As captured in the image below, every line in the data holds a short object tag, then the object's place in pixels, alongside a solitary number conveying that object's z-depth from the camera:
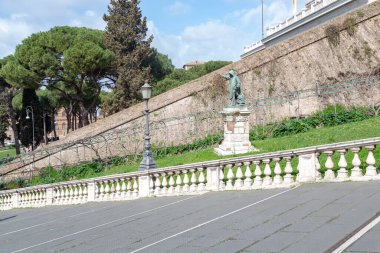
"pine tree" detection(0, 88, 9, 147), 54.17
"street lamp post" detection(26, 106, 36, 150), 41.75
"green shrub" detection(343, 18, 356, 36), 19.86
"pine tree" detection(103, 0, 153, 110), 31.91
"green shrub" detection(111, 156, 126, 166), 21.16
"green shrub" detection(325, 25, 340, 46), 20.12
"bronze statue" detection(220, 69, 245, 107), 15.37
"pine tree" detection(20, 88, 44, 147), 43.28
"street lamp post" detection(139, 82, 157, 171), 11.29
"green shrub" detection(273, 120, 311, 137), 17.73
